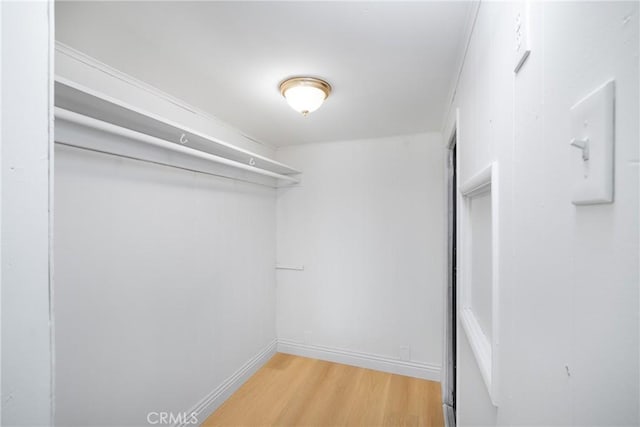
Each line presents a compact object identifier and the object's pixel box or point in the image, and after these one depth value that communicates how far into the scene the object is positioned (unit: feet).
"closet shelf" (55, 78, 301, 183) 3.73
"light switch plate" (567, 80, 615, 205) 1.03
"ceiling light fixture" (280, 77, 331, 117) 5.61
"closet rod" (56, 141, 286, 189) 4.48
